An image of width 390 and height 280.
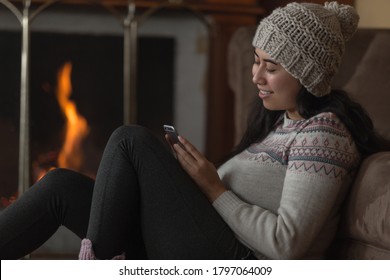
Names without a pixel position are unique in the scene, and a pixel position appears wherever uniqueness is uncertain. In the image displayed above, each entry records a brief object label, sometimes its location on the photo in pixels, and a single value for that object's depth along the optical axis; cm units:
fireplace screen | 594
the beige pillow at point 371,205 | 302
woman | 306
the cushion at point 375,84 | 415
